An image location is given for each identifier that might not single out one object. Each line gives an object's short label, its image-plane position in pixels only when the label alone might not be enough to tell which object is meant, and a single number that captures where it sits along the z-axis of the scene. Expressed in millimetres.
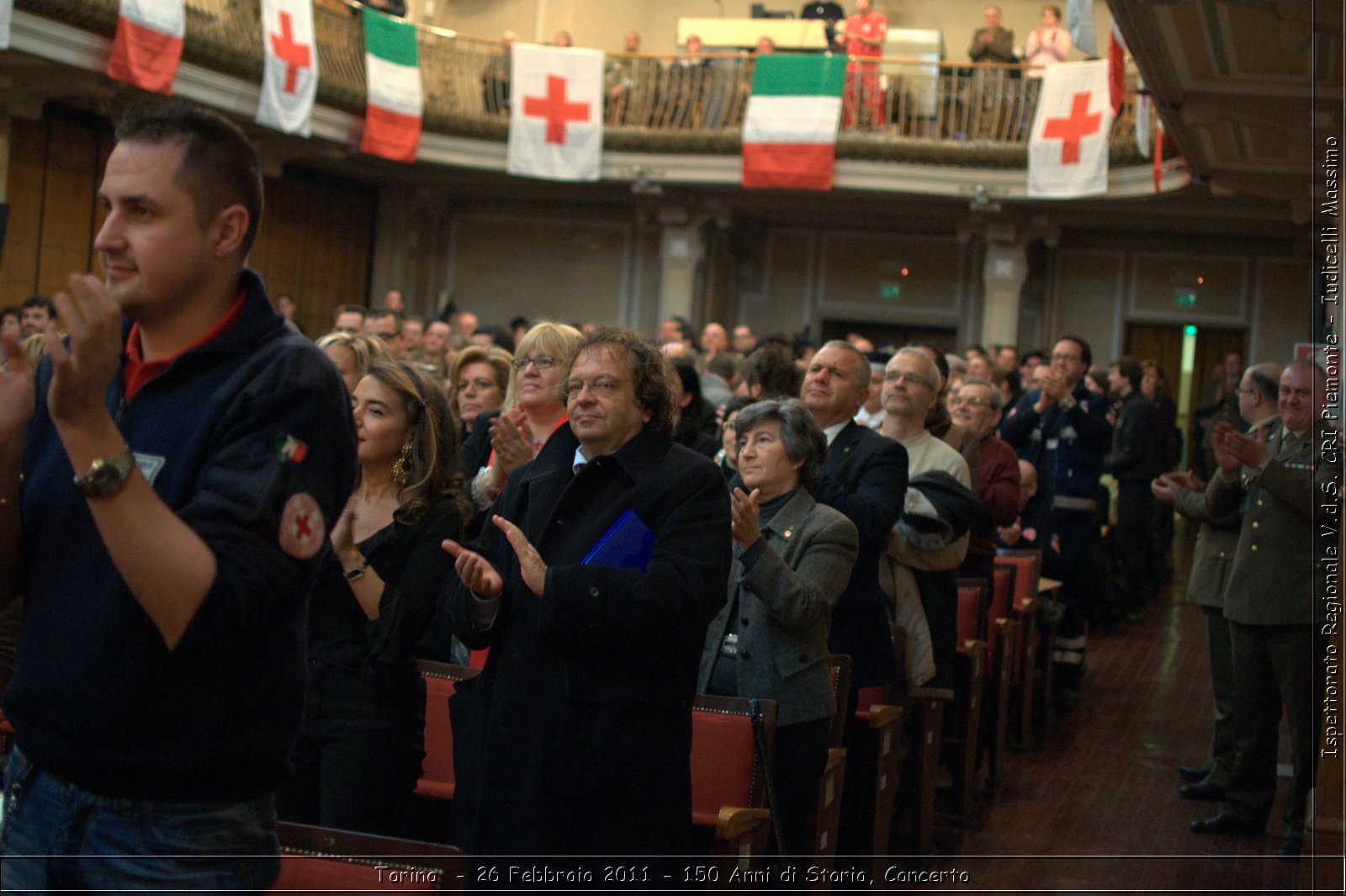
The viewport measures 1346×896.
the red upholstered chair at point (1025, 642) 6117
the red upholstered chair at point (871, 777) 3996
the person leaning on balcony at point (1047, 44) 14008
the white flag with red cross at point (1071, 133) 12398
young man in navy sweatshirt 1454
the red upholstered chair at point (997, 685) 5535
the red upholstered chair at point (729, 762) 3102
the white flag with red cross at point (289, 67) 11516
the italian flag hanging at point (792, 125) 13133
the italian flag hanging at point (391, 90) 13078
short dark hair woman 3352
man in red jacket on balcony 13703
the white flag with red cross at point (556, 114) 13516
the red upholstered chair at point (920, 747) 4426
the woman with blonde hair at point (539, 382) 4031
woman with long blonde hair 2789
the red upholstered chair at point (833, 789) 3494
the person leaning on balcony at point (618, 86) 14422
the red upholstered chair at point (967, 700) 5012
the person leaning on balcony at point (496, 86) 14359
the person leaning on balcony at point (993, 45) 14281
